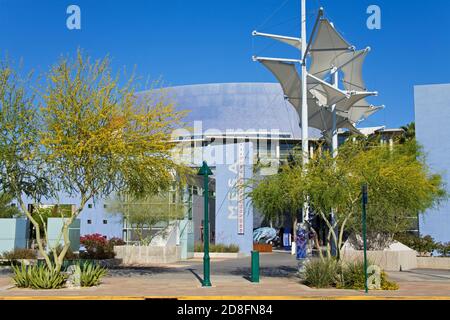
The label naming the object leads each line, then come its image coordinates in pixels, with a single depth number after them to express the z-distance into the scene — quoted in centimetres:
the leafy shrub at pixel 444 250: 3203
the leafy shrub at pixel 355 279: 1839
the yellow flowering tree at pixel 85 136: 1950
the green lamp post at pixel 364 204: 1709
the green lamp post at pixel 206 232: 1955
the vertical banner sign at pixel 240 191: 4328
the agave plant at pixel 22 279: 1878
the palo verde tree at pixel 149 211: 3641
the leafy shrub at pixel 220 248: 4162
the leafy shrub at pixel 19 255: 3111
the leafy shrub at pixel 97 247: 3131
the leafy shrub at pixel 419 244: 3303
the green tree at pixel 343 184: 1959
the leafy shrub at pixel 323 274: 1875
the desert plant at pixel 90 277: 1912
